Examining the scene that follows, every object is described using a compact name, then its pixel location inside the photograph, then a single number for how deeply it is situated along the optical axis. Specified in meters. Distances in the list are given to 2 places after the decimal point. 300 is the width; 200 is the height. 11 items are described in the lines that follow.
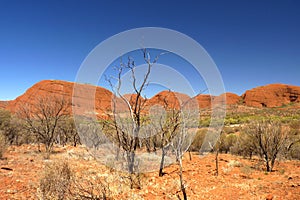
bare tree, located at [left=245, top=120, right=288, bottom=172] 12.13
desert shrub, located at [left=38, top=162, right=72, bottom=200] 5.88
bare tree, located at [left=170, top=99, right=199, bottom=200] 6.30
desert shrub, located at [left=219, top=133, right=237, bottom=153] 21.60
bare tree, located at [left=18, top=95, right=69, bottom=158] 16.11
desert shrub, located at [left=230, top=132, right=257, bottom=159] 16.19
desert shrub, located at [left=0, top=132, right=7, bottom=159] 12.88
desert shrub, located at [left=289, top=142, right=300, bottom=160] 17.16
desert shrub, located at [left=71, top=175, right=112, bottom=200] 6.37
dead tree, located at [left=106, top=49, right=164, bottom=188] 8.12
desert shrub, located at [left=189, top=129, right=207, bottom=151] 22.44
